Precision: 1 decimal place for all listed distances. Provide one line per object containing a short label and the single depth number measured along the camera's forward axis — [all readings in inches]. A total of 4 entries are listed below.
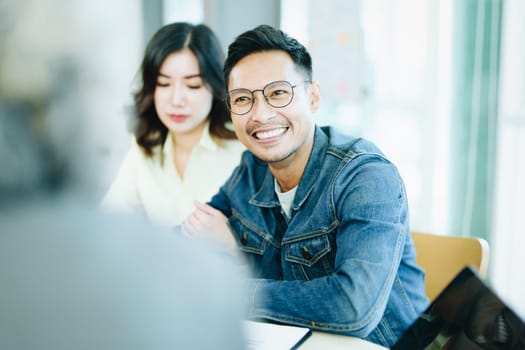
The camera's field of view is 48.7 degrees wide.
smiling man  44.7
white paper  38.5
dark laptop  28.9
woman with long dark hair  71.9
